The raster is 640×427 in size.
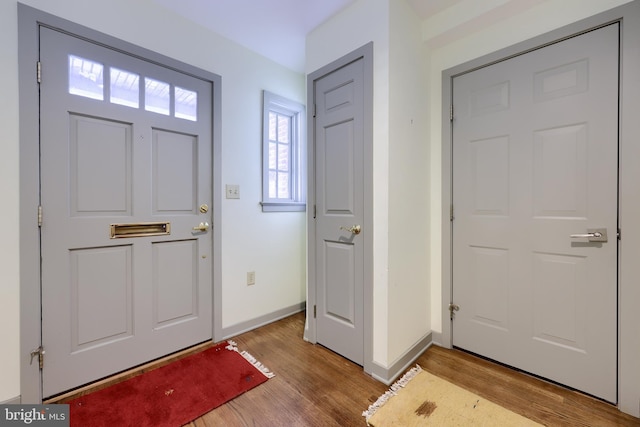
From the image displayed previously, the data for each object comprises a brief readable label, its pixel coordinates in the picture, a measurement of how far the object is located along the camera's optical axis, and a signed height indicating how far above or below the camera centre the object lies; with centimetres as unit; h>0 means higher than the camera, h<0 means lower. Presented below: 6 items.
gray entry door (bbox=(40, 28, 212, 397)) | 155 +0
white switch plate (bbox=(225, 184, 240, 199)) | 225 +17
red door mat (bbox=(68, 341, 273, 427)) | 140 -106
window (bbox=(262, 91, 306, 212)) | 251 +56
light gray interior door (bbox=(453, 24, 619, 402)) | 150 +1
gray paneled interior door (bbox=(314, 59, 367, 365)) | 185 +1
